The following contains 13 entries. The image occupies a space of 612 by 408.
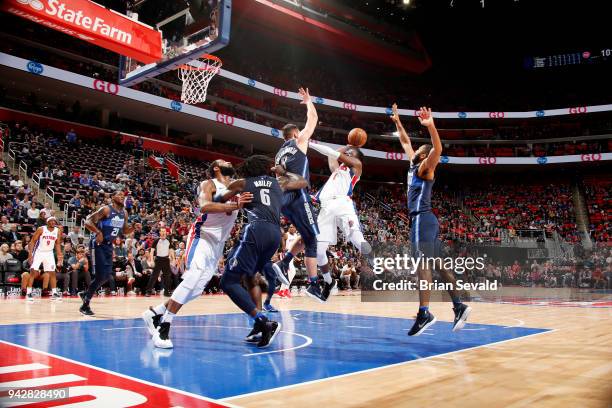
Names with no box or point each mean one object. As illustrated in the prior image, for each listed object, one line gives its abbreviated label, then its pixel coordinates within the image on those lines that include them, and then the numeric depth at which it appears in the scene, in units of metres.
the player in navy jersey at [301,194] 6.20
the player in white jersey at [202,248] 4.81
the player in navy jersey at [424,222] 5.33
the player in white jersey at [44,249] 10.65
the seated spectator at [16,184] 14.88
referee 12.24
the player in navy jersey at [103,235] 7.77
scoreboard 36.00
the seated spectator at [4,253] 11.40
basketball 6.17
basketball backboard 8.49
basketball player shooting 6.77
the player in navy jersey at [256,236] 4.82
